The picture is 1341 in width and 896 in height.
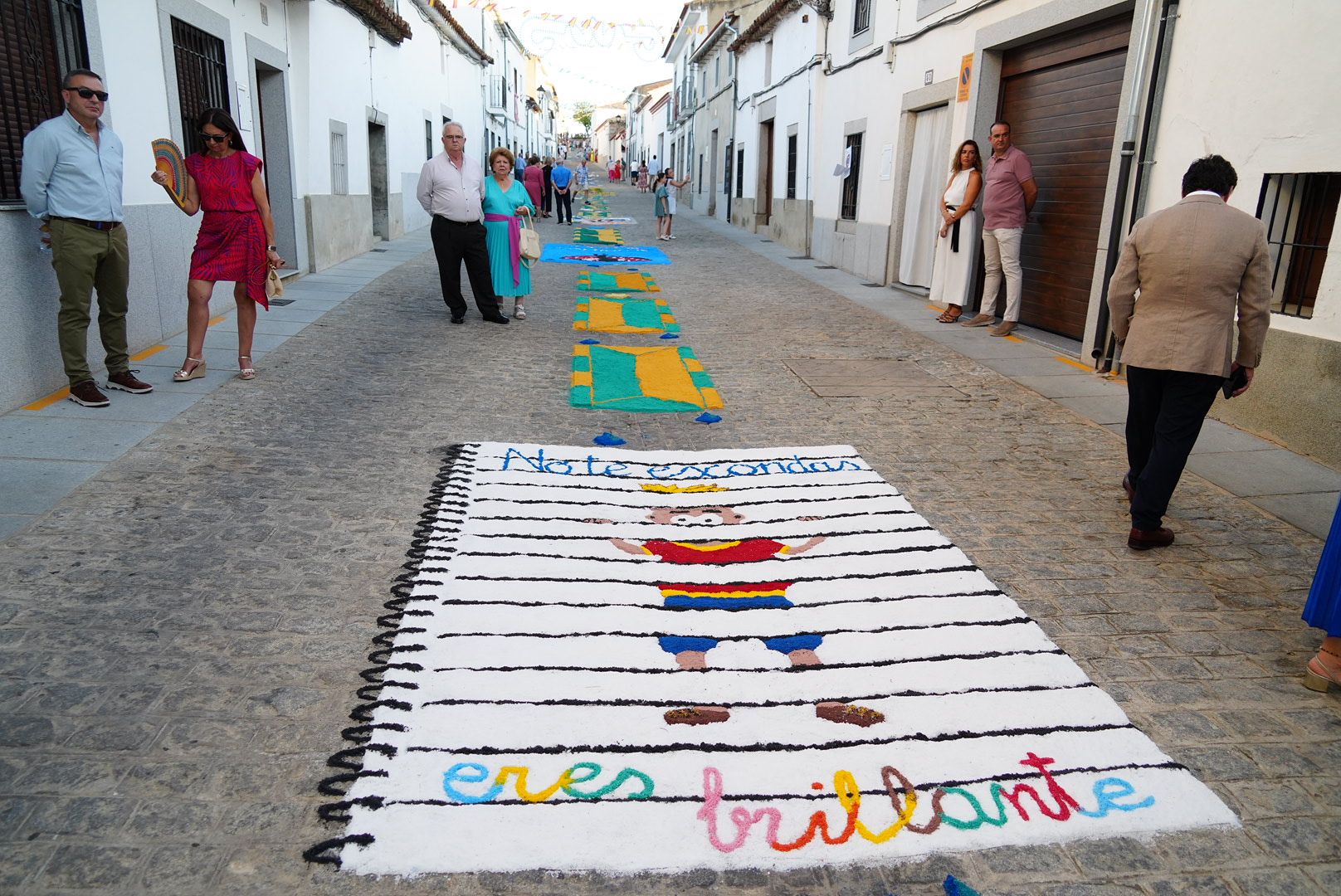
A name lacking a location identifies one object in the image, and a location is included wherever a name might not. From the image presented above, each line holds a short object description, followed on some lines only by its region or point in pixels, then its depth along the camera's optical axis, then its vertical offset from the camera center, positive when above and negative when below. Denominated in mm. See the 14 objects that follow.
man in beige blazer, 3805 -400
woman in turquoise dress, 8680 -332
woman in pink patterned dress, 5750 -304
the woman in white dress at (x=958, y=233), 9203 -316
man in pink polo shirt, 8531 -45
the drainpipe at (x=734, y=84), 25172 +2951
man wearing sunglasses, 4941 -204
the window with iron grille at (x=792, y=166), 18922 +628
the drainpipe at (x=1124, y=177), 6678 +239
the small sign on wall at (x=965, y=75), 9844 +1333
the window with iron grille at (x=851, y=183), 14424 +246
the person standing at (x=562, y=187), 21641 +60
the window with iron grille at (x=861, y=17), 14016 +2745
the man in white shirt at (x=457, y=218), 8242 -286
